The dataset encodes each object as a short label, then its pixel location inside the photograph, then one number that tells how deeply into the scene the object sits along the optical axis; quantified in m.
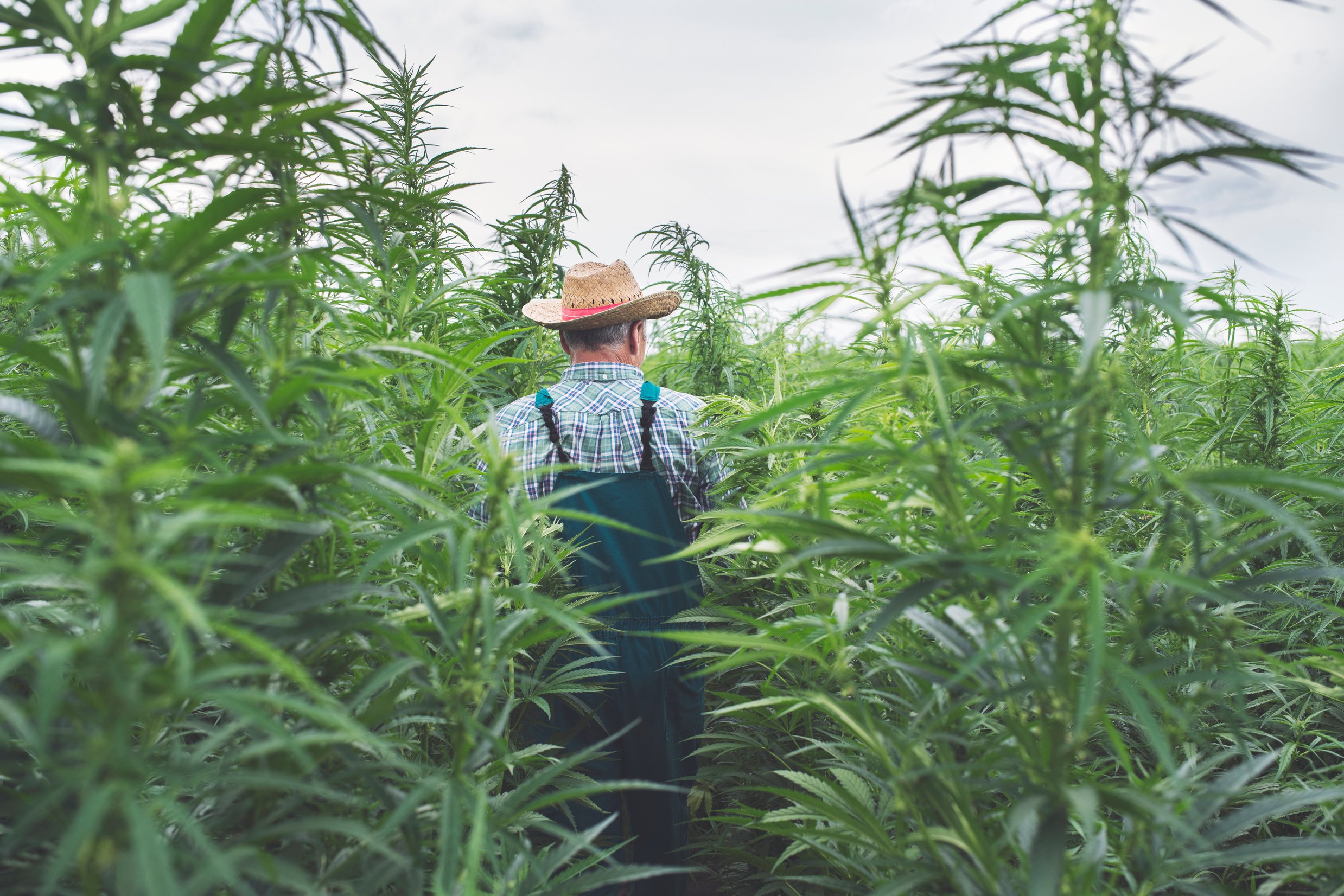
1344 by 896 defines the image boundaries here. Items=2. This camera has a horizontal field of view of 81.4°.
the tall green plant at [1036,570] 0.90
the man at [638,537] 2.64
